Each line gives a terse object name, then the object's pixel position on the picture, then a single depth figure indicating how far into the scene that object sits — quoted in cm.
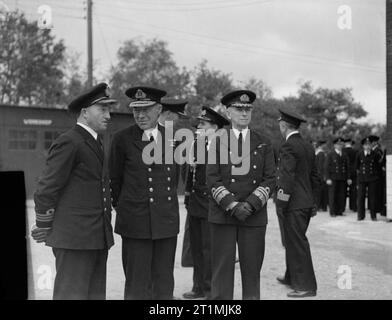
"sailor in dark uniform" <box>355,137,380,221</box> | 1081
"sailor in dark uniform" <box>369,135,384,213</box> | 1088
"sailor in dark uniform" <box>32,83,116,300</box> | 331
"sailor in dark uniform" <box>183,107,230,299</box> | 503
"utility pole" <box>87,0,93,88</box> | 1762
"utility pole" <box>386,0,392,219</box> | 646
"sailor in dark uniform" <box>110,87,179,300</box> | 382
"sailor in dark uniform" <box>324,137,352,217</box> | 1212
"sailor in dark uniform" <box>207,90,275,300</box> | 407
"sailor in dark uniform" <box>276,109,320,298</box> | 505
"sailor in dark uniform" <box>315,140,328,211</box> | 1329
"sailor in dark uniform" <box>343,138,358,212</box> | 1298
